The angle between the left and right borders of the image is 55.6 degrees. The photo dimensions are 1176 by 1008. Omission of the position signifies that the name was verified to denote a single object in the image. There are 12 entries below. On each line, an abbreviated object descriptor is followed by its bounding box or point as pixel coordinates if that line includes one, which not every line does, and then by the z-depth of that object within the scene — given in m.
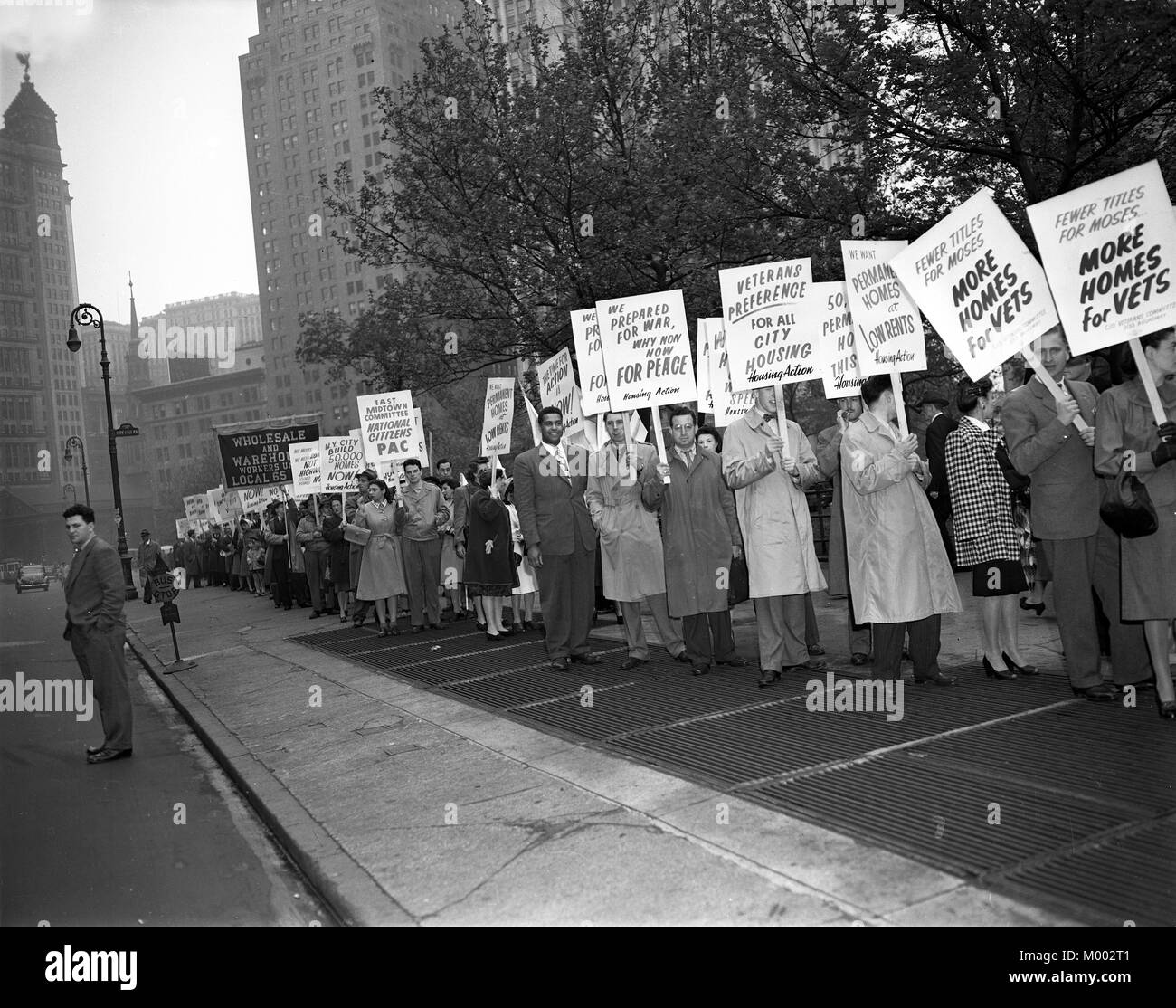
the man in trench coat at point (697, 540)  9.09
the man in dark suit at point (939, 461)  9.23
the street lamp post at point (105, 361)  25.12
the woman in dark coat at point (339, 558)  17.48
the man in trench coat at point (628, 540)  9.84
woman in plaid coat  7.66
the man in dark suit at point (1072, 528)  6.79
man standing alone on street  8.60
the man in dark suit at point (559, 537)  9.98
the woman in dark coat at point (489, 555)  12.75
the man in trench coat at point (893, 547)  7.54
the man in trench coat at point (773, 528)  8.38
